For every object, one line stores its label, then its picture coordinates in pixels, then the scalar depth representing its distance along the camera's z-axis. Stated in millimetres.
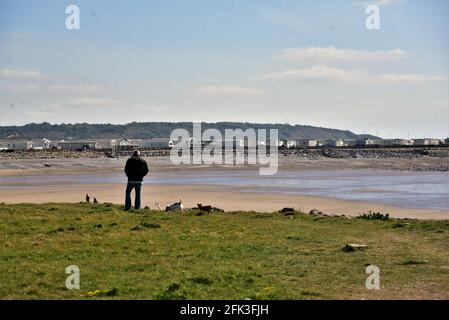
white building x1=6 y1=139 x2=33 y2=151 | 151250
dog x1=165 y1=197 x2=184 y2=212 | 22884
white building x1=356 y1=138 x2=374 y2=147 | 169525
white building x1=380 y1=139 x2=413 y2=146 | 179750
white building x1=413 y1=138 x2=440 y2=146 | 171675
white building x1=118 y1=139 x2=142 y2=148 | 143475
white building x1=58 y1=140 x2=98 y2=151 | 133575
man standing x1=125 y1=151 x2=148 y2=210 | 21906
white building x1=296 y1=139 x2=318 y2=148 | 176000
